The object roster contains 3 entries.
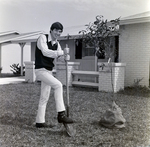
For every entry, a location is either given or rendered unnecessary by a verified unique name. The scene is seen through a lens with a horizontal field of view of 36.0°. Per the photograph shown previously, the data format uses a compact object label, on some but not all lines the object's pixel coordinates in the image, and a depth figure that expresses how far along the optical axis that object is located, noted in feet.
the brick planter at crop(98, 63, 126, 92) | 21.43
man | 9.46
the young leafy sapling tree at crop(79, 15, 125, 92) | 14.81
